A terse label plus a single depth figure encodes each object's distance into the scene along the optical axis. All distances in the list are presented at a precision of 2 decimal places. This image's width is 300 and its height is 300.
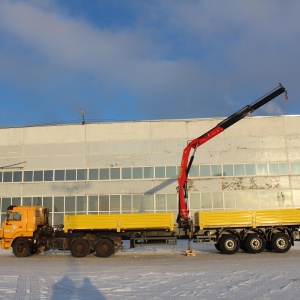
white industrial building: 31.96
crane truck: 18.36
